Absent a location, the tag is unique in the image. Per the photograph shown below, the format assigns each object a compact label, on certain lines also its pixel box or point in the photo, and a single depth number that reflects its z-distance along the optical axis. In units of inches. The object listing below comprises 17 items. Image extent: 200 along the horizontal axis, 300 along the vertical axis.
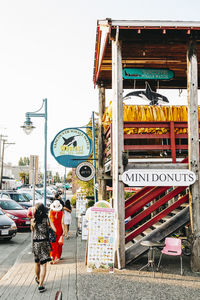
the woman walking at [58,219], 344.1
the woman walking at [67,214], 493.9
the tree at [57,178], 6155.5
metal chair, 291.9
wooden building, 306.3
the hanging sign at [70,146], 403.2
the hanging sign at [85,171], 447.8
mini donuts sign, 306.7
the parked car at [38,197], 962.8
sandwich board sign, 293.7
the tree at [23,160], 6747.1
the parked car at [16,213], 583.2
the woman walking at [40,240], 243.6
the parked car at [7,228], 459.8
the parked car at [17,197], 755.7
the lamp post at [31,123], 423.8
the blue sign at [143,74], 351.9
